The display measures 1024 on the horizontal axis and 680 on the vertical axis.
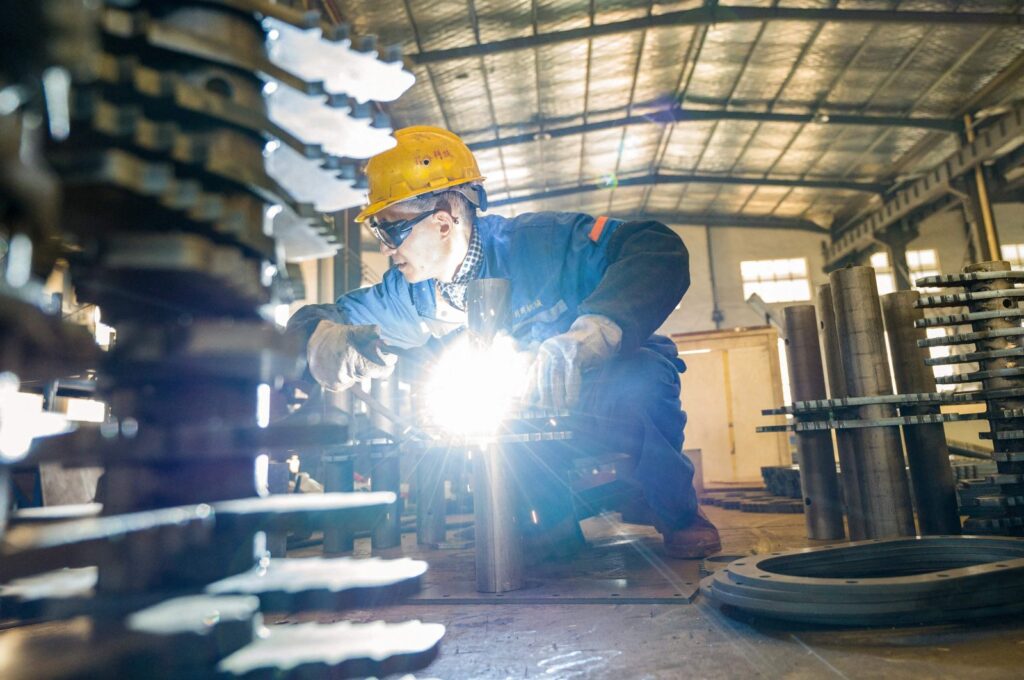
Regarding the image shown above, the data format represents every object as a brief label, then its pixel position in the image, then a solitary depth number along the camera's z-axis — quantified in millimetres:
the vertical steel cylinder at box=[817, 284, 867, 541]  2500
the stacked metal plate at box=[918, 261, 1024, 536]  2248
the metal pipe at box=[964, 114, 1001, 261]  10367
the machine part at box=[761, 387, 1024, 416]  2330
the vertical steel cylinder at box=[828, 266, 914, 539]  2393
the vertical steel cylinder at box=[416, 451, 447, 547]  3164
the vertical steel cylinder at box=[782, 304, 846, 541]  2766
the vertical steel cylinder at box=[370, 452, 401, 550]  3006
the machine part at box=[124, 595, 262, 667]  668
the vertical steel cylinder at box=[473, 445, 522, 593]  1815
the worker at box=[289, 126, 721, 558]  2256
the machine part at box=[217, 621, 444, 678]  737
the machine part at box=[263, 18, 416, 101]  846
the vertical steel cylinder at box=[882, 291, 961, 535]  2482
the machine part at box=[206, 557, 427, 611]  760
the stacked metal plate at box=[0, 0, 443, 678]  654
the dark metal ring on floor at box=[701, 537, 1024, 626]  1265
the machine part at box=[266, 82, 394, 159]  886
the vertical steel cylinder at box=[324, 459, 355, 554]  3025
